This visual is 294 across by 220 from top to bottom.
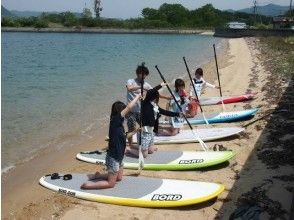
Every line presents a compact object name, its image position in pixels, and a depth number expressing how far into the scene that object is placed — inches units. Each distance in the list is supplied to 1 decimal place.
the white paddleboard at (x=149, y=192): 285.1
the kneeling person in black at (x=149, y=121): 359.0
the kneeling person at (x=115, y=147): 292.5
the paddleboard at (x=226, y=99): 617.6
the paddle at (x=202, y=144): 387.7
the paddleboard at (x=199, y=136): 429.4
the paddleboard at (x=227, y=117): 507.2
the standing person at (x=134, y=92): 360.8
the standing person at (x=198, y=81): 546.0
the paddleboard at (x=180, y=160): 348.5
